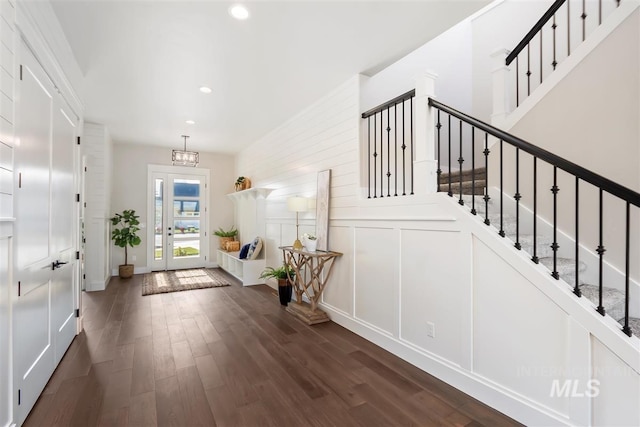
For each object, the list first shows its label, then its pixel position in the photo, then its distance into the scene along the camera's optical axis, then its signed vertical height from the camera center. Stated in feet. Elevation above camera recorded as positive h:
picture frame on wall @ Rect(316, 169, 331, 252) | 13.00 +0.31
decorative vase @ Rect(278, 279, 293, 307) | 14.57 -3.67
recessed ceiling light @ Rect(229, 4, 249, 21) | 7.88 +5.49
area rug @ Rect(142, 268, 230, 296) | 17.92 -4.38
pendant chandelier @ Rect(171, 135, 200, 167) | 17.67 +3.41
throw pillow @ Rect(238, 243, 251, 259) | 19.72 -2.39
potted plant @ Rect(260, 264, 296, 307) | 14.56 -3.38
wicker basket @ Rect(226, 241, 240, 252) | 22.62 -2.32
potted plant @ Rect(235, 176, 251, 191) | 22.34 +2.44
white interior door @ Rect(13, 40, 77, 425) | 6.27 -0.51
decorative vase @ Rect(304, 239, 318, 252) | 12.73 -1.23
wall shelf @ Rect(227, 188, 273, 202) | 19.13 +1.58
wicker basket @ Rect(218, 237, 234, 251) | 23.87 -2.06
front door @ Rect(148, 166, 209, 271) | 23.66 -0.25
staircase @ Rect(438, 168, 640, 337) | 6.78 -1.11
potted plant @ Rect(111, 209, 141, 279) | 20.74 -1.29
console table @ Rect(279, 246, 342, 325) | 12.36 -2.88
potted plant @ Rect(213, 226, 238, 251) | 24.04 -1.68
